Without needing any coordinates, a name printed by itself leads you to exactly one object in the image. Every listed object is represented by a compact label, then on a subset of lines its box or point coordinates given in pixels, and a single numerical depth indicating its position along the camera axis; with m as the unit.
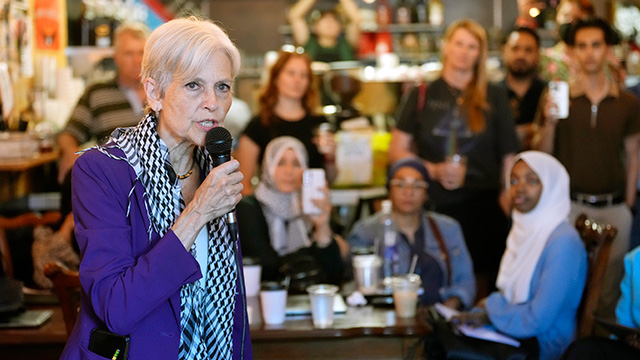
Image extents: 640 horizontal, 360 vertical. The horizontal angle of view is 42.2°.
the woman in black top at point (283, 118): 4.28
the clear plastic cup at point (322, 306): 2.72
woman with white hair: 1.57
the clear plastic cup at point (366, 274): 3.17
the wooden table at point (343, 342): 2.71
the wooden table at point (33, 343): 2.68
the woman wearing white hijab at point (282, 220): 3.75
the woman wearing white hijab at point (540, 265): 2.95
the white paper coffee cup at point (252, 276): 3.13
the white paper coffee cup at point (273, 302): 2.77
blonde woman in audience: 4.12
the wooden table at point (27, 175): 4.58
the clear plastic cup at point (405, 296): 2.84
